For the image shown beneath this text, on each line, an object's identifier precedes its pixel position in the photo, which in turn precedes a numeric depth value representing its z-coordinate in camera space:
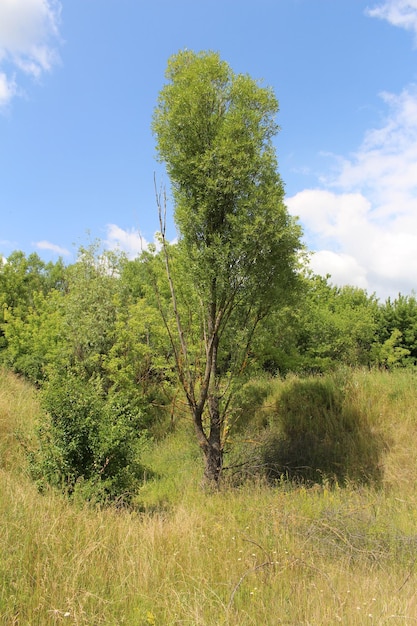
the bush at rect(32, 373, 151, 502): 5.97
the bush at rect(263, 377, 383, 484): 9.24
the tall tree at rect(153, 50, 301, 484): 7.32
